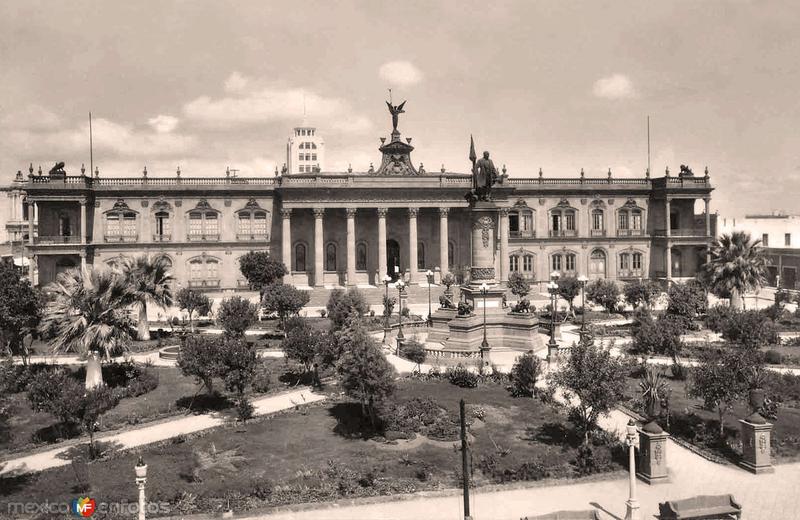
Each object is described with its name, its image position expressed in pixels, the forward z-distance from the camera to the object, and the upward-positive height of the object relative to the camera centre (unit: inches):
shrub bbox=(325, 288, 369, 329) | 1333.7 -101.3
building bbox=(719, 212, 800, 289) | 2400.3 +75.9
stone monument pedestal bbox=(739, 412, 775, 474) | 655.1 -202.1
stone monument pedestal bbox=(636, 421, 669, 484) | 633.6 -201.3
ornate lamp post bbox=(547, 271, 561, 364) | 1136.0 -167.5
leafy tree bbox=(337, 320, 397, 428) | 770.8 -141.6
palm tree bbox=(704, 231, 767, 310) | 1621.6 -28.6
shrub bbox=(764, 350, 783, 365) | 1153.4 -191.4
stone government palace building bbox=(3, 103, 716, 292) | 2121.1 +132.9
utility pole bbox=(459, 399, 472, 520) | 521.7 -179.4
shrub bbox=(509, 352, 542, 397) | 924.6 -174.8
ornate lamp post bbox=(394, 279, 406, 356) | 1267.2 -158.5
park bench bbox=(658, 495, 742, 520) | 506.3 -208.7
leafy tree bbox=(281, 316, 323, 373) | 1011.3 -138.5
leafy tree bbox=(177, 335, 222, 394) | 868.6 -137.4
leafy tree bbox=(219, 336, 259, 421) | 865.5 -145.4
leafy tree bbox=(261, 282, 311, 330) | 1395.2 -87.8
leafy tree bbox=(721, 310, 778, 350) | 1119.6 -136.0
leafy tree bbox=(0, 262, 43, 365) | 1064.2 -76.9
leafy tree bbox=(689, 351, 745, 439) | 744.3 -154.1
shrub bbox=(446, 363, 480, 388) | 984.3 -190.8
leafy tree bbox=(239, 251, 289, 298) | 1708.9 -24.2
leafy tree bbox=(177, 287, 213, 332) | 1489.9 -95.7
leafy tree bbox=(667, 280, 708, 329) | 1405.0 -106.7
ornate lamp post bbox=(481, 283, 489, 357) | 1116.5 -156.9
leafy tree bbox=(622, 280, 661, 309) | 1668.3 -99.1
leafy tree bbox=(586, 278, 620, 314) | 1708.9 -103.9
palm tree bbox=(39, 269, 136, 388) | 932.0 -79.7
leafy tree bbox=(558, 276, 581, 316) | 1651.1 -84.4
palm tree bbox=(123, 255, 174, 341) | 1344.7 -41.8
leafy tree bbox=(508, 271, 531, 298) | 1781.5 -81.3
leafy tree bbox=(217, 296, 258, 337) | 1203.2 -107.2
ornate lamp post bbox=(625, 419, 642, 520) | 542.9 -213.3
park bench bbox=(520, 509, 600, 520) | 496.4 -208.5
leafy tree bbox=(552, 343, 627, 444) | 708.7 -142.9
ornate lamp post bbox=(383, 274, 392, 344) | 1373.0 -133.3
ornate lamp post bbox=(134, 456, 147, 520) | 484.4 -168.8
